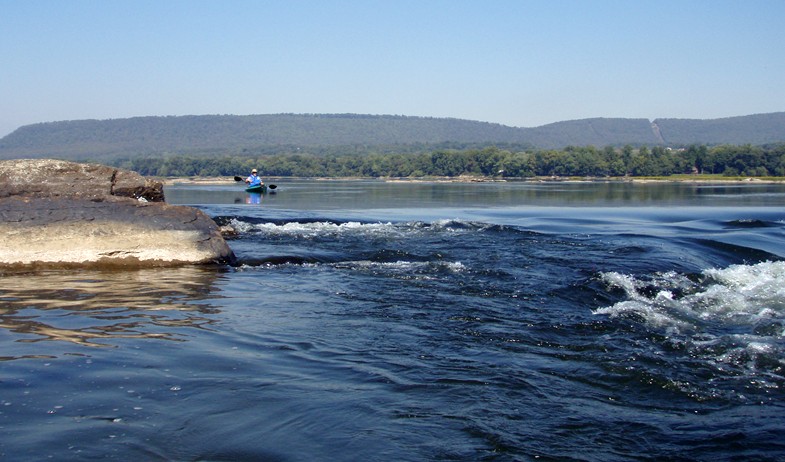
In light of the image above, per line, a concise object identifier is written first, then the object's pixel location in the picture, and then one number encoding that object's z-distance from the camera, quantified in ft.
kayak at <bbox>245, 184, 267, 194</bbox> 179.58
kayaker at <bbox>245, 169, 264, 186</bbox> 181.47
